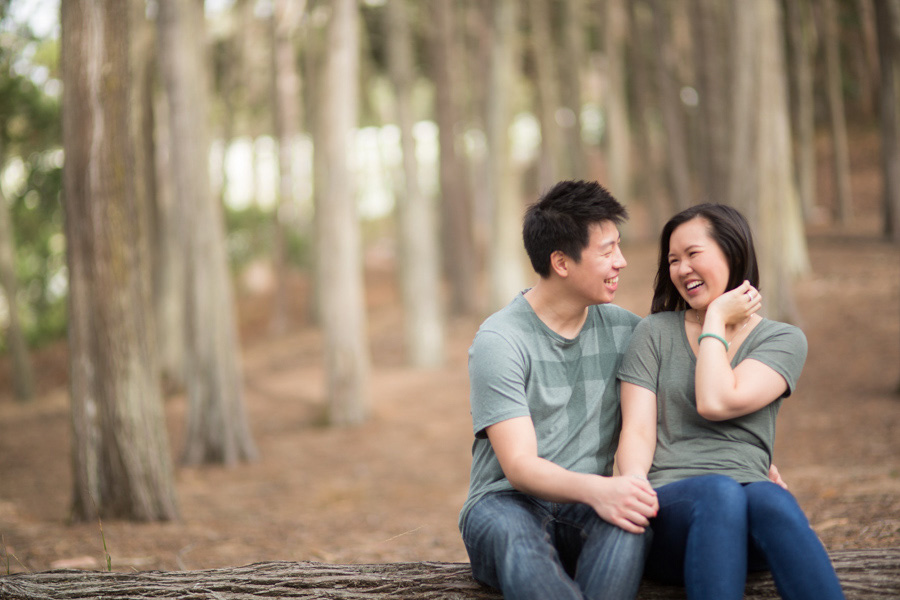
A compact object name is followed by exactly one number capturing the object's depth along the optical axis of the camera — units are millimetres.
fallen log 2875
